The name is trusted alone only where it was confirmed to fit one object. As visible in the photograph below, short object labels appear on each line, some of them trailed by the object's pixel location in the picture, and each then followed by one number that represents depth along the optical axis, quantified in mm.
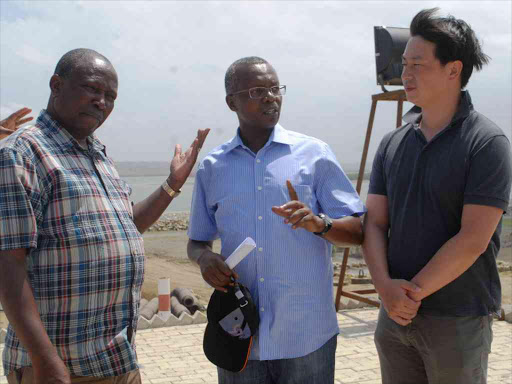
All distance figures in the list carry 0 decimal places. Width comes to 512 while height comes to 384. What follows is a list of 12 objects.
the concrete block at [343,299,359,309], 8827
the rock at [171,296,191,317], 8891
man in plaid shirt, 2268
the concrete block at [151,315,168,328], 7957
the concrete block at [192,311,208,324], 8172
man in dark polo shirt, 2465
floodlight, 6746
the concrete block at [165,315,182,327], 8017
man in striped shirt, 2791
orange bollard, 8445
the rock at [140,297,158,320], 8577
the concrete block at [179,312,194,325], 8094
